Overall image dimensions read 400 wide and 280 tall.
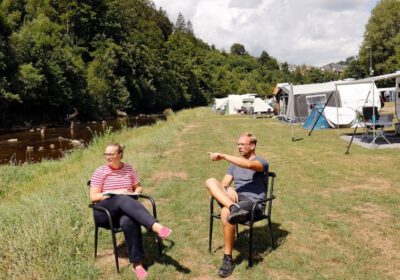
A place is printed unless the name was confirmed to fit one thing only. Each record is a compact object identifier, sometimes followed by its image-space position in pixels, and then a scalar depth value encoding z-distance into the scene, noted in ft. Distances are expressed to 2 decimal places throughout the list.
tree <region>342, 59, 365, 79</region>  271.08
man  15.06
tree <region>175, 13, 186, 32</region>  424.87
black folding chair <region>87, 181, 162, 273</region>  14.96
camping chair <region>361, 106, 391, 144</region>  44.47
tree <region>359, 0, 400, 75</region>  173.47
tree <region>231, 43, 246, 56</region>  639.35
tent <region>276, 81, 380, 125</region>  70.52
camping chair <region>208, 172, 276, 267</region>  15.25
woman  14.93
